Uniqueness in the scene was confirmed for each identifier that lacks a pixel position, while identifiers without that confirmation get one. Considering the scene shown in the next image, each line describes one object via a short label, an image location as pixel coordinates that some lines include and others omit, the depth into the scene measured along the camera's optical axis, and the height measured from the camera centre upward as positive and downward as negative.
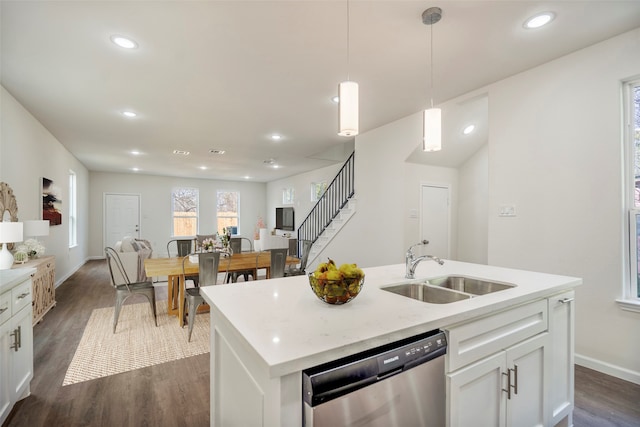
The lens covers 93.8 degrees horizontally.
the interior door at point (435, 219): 4.44 -0.10
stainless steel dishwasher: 0.88 -0.58
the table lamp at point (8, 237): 2.70 -0.24
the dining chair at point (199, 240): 5.43 -0.55
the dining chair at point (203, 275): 3.27 -0.72
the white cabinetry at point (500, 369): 1.25 -0.73
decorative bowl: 1.29 -0.34
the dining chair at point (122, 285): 3.35 -0.88
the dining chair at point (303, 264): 4.39 -0.78
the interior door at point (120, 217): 9.01 -0.19
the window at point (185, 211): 10.02 +0.01
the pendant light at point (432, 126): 2.03 +0.59
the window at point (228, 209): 10.81 +0.09
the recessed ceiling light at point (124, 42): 2.34 +1.35
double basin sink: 1.74 -0.47
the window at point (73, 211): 6.50 -0.01
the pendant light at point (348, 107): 1.69 +0.60
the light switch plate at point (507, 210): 3.07 +0.03
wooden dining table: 3.51 -0.70
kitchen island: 0.91 -0.46
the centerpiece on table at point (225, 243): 4.18 -0.46
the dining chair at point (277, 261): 3.88 -0.65
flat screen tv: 9.52 -0.25
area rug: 2.60 -1.36
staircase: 5.49 -0.05
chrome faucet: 1.91 -0.34
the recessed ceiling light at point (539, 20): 2.10 +1.40
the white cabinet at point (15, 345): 1.79 -0.87
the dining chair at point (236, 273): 4.84 -0.96
